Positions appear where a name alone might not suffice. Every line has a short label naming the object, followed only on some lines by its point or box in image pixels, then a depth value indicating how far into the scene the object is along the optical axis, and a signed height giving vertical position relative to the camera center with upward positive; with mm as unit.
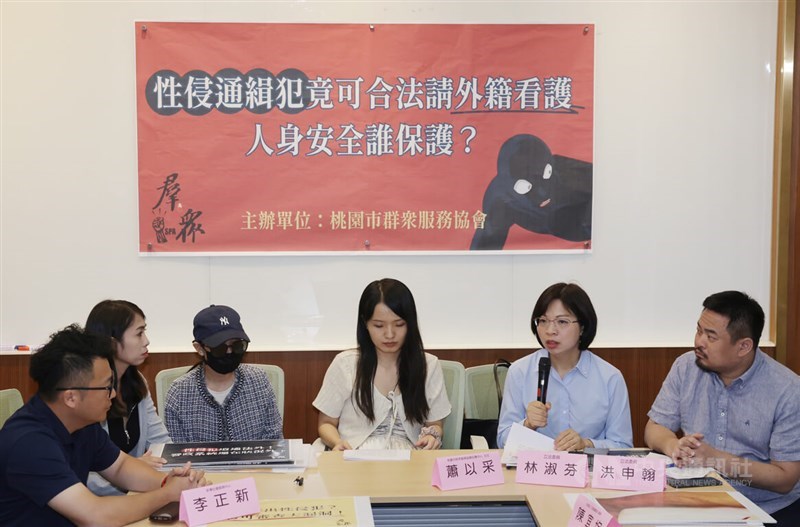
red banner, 4133 +524
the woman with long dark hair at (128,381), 2895 -561
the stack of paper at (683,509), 2146 -778
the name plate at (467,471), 2400 -734
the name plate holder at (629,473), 2400 -737
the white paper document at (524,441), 2672 -707
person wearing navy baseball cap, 3020 -618
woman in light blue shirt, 3004 -576
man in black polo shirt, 2090 -584
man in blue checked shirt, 2629 -640
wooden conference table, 2310 -773
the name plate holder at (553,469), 2447 -736
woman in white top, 3168 -621
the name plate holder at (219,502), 2129 -735
